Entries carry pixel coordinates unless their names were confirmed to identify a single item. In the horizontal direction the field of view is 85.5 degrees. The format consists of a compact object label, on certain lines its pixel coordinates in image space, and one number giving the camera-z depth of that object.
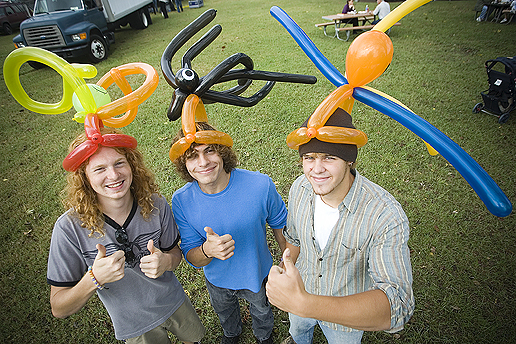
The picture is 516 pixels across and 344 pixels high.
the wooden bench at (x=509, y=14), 10.66
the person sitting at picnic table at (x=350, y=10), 10.79
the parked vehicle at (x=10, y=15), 17.48
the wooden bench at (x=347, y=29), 9.39
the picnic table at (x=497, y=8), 10.96
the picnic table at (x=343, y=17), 10.13
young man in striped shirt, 1.27
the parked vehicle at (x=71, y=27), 8.80
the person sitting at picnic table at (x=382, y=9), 9.98
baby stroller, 5.35
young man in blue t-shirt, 1.89
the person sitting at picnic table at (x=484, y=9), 11.25
